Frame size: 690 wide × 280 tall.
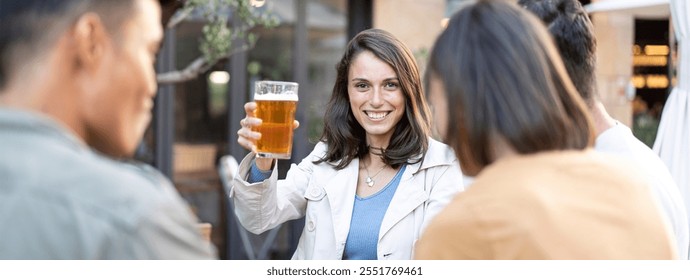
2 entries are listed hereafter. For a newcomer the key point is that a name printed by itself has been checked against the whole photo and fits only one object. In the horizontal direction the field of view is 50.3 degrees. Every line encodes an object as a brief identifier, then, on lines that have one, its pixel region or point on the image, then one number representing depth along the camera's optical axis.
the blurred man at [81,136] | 0.87
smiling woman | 2.30
